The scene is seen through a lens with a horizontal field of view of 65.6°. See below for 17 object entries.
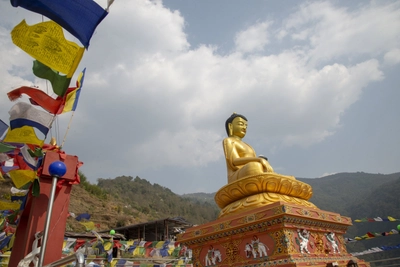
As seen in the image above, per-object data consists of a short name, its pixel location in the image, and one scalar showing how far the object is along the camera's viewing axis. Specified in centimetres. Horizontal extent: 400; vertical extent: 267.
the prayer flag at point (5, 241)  889
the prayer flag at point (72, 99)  483
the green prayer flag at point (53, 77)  431
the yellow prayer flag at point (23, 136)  497
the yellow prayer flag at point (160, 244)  1566
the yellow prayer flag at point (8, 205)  710
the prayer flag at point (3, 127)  631
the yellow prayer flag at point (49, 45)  386
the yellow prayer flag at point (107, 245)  1083
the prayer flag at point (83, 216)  890
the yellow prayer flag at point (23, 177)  519
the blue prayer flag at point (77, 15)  368
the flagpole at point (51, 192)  290
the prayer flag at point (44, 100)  465
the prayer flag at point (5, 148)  572
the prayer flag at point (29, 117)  500
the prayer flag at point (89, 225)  957
